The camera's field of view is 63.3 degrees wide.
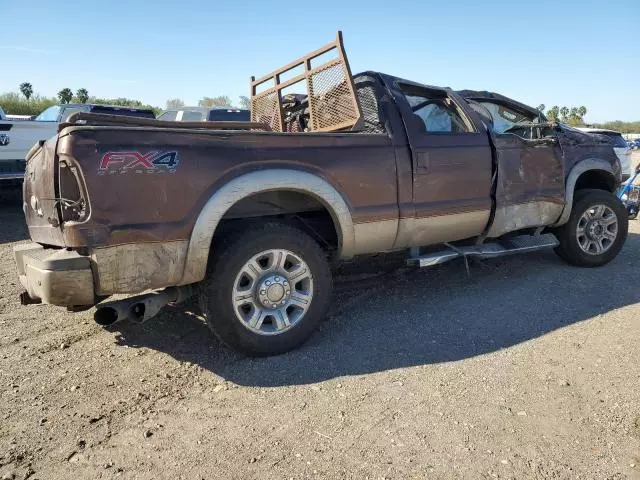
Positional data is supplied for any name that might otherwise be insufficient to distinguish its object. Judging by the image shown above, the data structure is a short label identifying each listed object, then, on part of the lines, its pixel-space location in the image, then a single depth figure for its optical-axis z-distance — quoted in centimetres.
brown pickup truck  318
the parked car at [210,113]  1324
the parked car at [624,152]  1159
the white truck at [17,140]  902
